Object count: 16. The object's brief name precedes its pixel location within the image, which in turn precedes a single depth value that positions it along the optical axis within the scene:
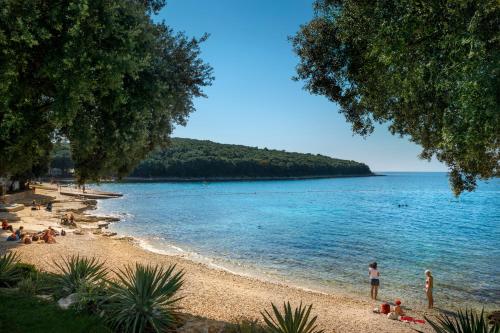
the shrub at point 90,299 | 10.10
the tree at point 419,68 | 7.61
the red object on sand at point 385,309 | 18.61
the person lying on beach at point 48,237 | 29.38
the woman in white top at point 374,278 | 22.06
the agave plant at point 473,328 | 6.86
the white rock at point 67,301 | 10.27
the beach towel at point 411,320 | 17.21
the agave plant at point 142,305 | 9.29
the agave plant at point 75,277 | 11.37
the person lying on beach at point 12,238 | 28.14
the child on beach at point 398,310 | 17.83
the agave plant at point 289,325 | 8.24
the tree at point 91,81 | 8.93
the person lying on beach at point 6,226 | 32.41
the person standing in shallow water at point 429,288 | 20.59
